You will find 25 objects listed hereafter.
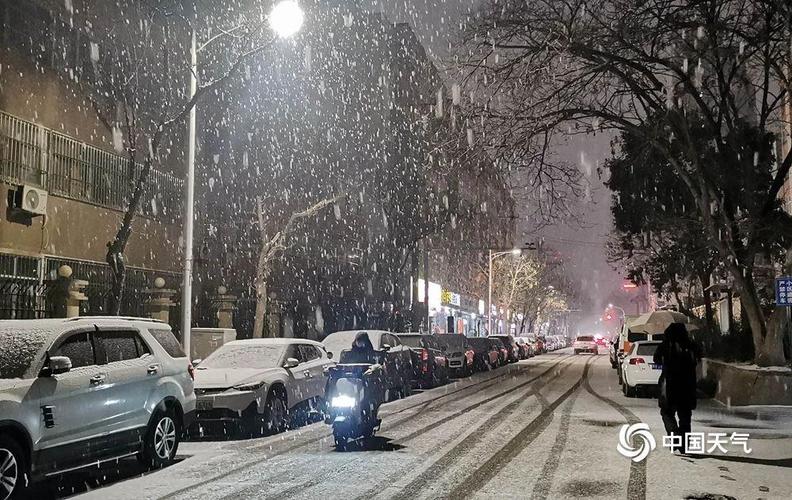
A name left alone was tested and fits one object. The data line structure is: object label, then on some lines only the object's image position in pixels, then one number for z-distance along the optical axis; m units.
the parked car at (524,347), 50.56
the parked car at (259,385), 12.61
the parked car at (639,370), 19.88
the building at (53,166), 18.34
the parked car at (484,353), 35.34
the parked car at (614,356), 35.79
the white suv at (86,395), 7.73
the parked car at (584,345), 68.88
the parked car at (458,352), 30.56
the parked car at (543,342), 66.58
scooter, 11.19
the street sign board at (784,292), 17.20
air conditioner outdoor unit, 18.39
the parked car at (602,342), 99.86
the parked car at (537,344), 59.08
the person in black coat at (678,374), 10.64
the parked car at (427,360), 23.56
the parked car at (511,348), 43.81
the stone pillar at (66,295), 17.86
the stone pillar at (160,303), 22.30
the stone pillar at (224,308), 27.61
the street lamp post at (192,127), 15.99
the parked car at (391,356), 19.51
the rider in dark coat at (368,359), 11.66
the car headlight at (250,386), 12.75
